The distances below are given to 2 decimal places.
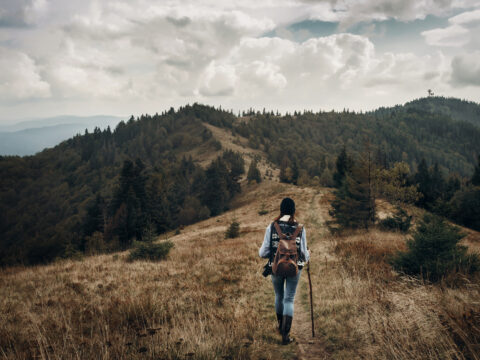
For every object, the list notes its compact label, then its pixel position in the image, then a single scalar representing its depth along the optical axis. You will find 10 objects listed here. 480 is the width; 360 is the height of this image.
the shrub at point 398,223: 16.81
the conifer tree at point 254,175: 87.00
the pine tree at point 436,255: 6.36
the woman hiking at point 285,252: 4.51
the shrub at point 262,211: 39.87
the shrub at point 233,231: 24.11
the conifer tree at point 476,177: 54.36
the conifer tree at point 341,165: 32.53
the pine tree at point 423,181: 49.09
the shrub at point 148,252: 12.78
